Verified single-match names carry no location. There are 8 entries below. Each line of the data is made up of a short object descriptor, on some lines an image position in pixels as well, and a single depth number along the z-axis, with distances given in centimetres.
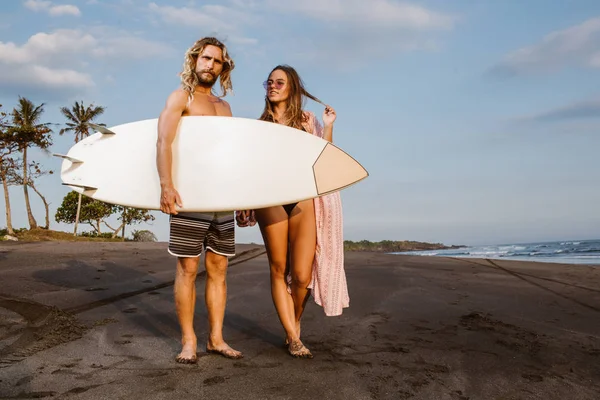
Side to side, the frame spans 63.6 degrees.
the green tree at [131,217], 2747
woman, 276
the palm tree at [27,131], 2402
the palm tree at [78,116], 2995
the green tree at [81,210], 2764
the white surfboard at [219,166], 276
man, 255
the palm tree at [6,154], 2341
